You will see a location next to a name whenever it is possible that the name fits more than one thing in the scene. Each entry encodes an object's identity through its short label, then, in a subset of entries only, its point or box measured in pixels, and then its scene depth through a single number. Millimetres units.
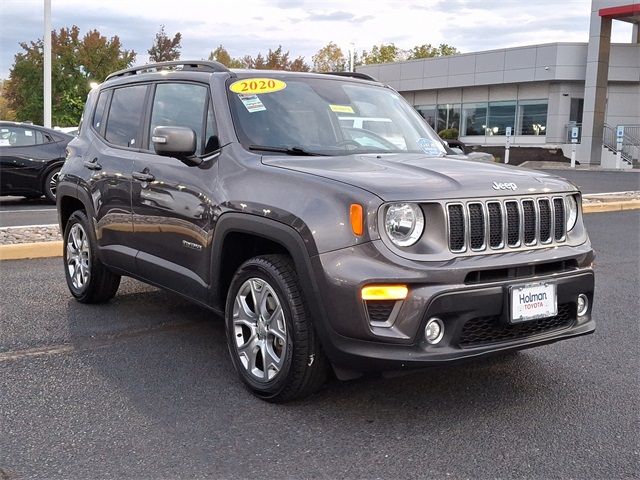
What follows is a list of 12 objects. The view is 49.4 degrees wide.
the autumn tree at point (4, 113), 62400
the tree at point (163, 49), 47969
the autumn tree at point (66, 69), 38688
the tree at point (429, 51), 69019
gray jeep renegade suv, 3342
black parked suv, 12555
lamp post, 17831
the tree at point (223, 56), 55688
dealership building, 34625
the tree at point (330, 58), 66488
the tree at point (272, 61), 52406
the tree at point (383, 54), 70625
